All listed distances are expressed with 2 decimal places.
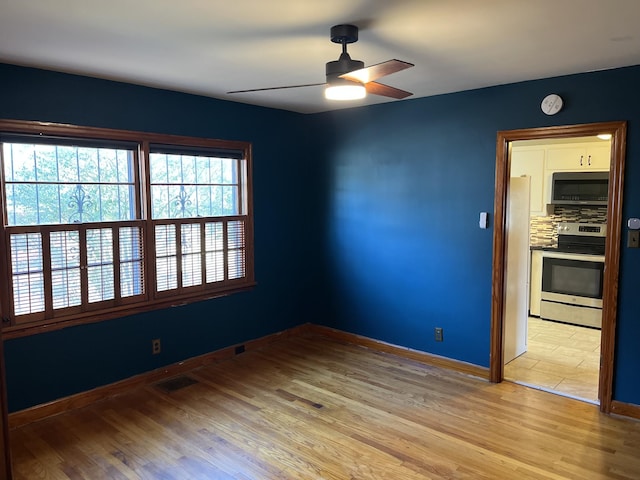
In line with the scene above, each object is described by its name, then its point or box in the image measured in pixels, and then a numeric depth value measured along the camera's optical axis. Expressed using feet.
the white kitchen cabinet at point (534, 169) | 18.98
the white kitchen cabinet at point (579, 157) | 17.49
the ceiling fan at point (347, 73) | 7.60
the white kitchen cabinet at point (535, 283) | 19.26
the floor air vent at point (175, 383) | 12.62
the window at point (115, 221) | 10.54
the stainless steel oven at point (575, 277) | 17.60
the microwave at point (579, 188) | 17.71
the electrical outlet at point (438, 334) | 14.06
